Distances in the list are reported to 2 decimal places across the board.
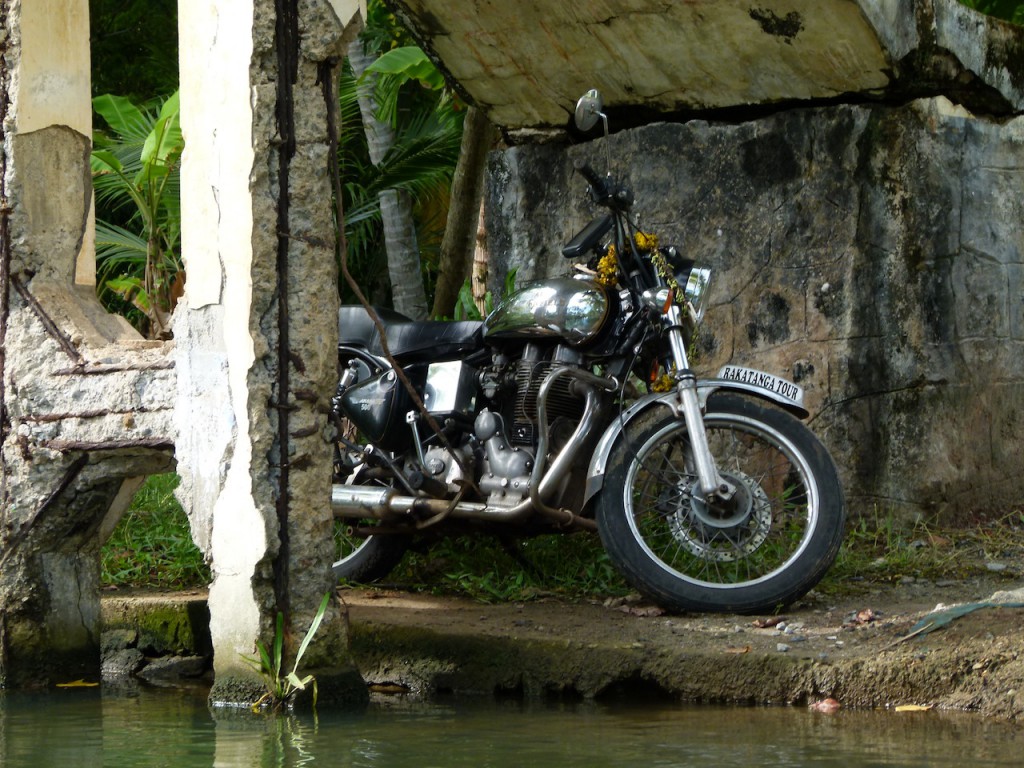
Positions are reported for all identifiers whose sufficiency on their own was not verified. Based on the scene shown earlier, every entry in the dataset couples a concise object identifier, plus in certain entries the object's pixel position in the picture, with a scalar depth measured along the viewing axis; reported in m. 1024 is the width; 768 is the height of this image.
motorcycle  10.48
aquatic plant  9.05
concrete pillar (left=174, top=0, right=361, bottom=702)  9.07
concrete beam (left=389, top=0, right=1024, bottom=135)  11.70
